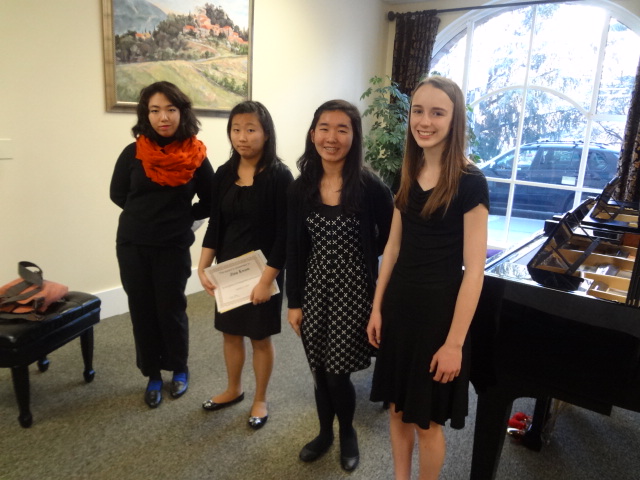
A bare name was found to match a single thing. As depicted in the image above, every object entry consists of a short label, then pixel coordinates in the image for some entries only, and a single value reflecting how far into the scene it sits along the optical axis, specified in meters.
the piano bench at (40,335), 1.78
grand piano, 1.14
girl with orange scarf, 1.84
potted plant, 4.14
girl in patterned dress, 1.43
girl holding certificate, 1.66
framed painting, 2.71
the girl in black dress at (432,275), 1.16
